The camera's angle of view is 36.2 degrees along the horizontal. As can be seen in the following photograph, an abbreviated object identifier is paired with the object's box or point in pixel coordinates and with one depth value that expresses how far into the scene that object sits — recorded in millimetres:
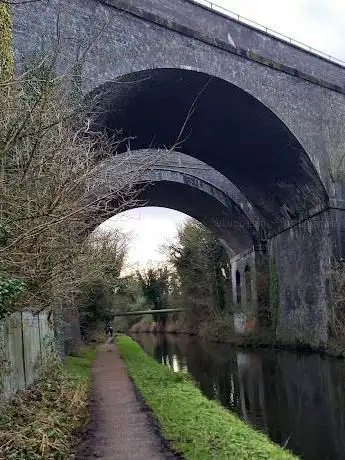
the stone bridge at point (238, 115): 14320
